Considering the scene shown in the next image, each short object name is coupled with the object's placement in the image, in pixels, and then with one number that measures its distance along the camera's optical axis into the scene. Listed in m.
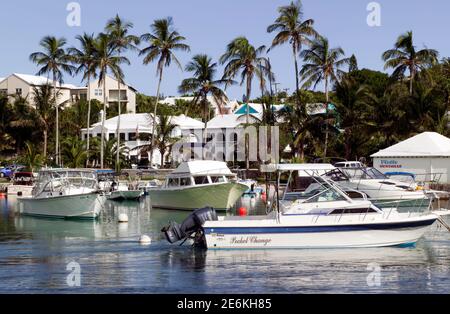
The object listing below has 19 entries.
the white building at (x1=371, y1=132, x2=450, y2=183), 56.38
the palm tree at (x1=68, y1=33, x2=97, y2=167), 85.69
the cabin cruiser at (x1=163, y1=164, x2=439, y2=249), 27.14
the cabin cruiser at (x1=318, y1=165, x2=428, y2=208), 43.84
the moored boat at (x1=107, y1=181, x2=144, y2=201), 63.00
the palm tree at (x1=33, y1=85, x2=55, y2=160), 91.88
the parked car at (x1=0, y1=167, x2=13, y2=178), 82.38
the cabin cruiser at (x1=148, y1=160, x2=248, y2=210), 47.94
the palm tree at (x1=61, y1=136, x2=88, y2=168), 65.88
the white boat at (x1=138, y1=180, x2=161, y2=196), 64.79
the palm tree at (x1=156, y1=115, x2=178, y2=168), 83.50
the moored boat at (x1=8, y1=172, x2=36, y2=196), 66.70
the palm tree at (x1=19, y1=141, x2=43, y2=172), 73.56
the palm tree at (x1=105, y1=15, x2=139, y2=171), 86.00
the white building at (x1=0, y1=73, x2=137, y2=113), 125.06
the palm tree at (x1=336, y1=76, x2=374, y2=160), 75.62
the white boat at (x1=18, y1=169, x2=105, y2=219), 43.66
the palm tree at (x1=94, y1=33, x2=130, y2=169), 84.44
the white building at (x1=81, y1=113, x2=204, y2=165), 93.62
